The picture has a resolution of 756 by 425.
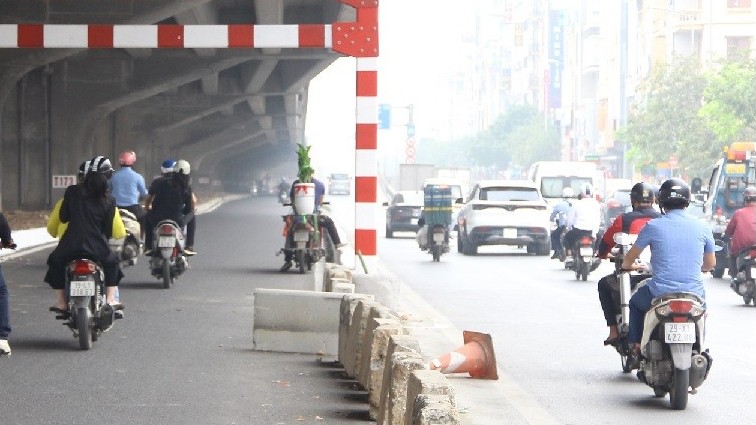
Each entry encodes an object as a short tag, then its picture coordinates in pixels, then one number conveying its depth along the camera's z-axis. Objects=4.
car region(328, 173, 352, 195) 126.44
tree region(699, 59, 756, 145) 66.38
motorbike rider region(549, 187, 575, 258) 30.58
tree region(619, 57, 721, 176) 73.88
